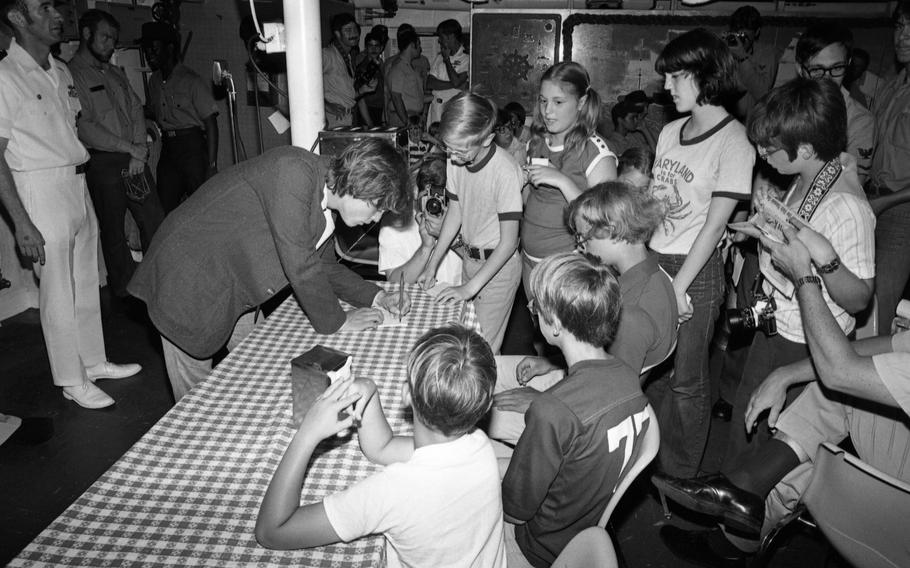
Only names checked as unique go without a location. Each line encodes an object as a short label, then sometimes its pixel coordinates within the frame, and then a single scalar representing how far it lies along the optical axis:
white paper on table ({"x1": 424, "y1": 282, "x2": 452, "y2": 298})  2.68
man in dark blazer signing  2.01
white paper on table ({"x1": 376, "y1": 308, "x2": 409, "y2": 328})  2.32
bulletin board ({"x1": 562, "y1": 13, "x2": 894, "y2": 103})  6.68
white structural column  2.78
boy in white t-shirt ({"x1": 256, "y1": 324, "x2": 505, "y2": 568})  1.20
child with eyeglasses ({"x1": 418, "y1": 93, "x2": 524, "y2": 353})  2.50
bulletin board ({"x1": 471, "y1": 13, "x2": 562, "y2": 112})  6.89
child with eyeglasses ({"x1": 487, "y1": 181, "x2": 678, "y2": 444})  1.90
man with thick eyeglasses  3.11
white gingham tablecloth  1.23
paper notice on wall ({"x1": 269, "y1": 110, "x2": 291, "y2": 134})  3.24
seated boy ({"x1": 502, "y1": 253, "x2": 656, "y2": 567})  1.48
